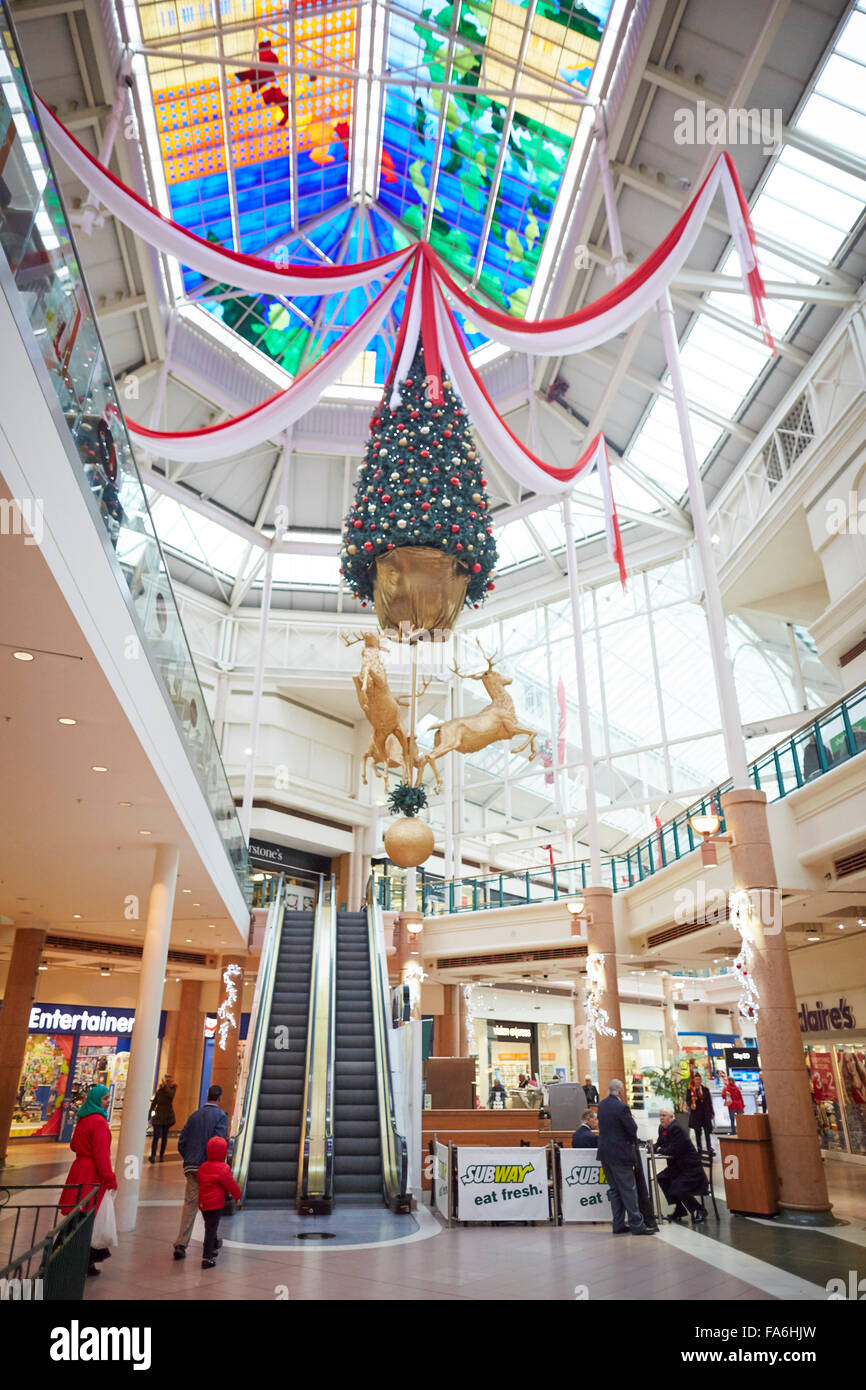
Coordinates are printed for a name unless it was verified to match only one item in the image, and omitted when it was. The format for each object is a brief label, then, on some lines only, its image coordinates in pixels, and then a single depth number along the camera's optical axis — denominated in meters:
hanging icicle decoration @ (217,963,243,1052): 18.97
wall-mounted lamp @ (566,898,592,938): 16.27
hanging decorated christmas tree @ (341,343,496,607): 9.60
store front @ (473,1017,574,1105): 27.77
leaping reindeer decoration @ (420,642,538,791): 12.02
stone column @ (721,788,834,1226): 9.06
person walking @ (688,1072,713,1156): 13.56
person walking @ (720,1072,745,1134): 16.09
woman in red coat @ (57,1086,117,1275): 6.56
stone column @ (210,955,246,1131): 17.98
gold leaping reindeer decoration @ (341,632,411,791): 11.09
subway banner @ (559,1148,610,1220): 8.55
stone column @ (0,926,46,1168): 14.73
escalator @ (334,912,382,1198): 9.77
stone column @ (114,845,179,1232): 8.66
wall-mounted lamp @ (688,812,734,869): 10.80
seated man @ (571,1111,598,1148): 9.76
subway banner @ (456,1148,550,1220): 8.45
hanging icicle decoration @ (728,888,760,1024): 9.90
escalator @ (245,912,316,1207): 9.65
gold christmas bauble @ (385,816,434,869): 10.24
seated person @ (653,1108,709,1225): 8.92
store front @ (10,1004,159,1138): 19.03
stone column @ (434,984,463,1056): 23.83
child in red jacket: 6.43
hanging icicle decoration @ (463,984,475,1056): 24.25
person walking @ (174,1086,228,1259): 6.87
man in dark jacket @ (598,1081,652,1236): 7.96
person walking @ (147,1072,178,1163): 15.15
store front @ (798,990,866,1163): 15.05
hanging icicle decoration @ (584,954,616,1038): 15.12
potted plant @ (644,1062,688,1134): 17.19
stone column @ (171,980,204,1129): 21.75
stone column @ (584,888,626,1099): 14.84
